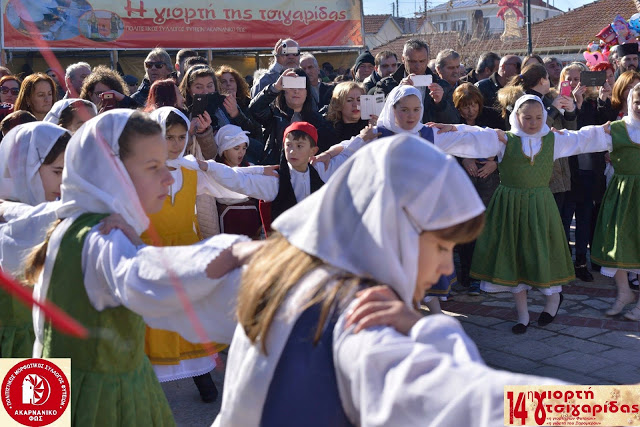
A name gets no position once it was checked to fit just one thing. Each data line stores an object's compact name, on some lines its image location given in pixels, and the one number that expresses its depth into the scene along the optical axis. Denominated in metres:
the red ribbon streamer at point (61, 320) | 2.44
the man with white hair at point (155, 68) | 7.99
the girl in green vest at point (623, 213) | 6.21
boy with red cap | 5.31
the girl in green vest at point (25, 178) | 3.39
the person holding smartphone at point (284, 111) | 6.56
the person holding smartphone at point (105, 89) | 6.36
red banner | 16.09
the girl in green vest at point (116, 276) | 2.00
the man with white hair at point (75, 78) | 7.43
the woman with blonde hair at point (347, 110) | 6.75
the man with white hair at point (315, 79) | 8.41
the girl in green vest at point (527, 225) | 5.93
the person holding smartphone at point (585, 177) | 7.63
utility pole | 22.27
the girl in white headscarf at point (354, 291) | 1.46
